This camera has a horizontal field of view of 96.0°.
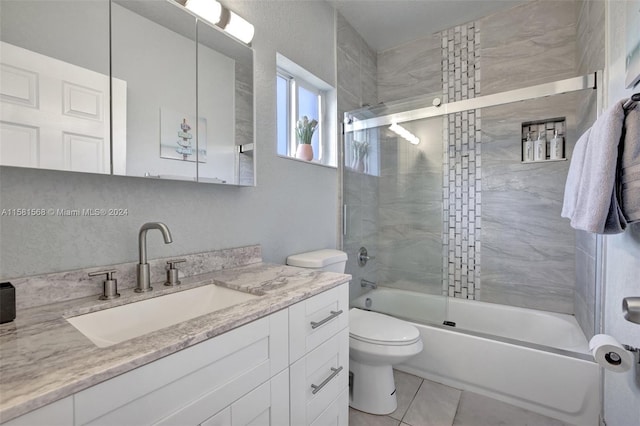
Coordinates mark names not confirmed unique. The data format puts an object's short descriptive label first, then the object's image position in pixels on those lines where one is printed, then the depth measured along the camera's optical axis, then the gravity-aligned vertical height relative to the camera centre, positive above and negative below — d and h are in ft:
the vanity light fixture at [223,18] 4.17 +2.97
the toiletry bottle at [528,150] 7.45 +1.57
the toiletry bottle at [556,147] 7.10 +1.56
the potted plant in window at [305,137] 6.50 +1.65
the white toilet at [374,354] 5.29 -2.67
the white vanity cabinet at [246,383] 1.79 -1.45
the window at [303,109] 6.41 +2.46
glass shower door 7.32 -0.02
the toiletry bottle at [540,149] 7.27 +1.54
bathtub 5.14 -2.96
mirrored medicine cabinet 2.69 +1.36
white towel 3.13 +0.39
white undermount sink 2.76 -1.16
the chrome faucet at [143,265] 3.34 -0.67
